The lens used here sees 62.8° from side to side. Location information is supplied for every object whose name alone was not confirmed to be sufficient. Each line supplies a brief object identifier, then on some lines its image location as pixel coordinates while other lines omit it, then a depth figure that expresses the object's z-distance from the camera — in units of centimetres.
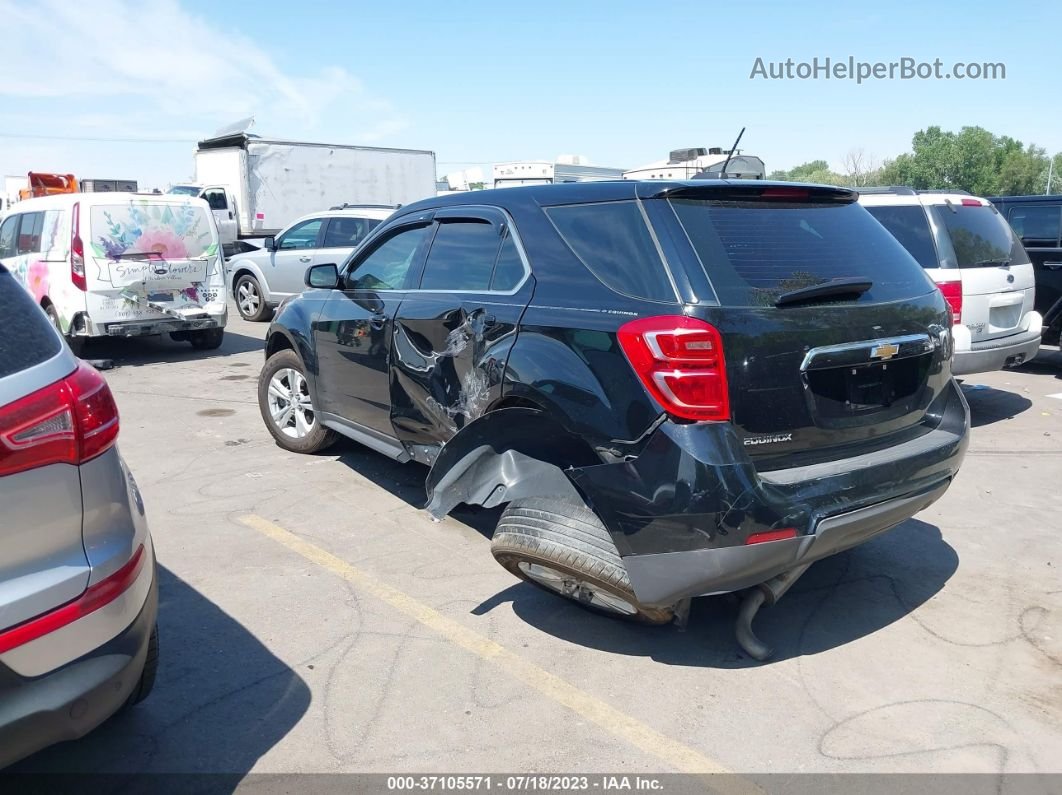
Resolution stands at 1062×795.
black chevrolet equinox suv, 305
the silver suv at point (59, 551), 221
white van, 1000
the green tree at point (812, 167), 8825
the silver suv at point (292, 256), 1341
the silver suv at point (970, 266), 707
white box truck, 2169
